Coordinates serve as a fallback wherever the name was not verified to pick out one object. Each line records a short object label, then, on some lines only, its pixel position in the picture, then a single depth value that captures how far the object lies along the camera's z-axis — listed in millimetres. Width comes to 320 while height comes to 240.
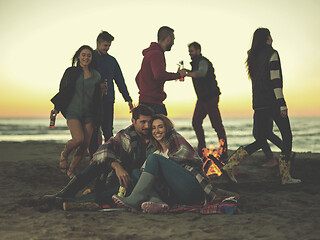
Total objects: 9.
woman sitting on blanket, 3553
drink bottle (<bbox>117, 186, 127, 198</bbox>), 3810
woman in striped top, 4965
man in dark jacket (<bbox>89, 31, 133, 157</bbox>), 5840
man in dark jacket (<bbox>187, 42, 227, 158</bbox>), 6570
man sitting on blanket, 3811
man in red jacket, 4867
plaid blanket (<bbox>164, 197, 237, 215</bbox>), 3523
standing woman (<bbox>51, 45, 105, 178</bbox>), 5332
